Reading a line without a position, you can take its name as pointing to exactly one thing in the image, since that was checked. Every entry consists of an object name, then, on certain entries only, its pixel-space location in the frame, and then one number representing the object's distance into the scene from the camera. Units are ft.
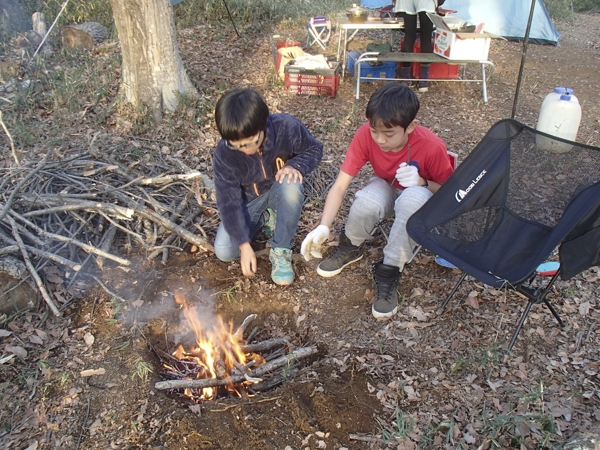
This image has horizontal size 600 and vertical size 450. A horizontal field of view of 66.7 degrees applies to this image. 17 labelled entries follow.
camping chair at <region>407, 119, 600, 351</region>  7.60
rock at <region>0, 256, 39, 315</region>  9.03
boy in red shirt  8.36
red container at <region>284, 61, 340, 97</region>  19.03
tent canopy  27.20
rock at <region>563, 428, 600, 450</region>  6.38
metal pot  20.79
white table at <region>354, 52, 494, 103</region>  18.42
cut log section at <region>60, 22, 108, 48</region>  23.62
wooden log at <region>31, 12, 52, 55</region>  24.52
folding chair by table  24.58
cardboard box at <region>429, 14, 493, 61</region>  17.84
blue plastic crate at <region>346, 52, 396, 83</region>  20.16
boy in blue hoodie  9.30
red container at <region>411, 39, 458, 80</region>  20.33
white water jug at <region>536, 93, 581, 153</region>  14.51
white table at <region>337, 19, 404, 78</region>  20.61
